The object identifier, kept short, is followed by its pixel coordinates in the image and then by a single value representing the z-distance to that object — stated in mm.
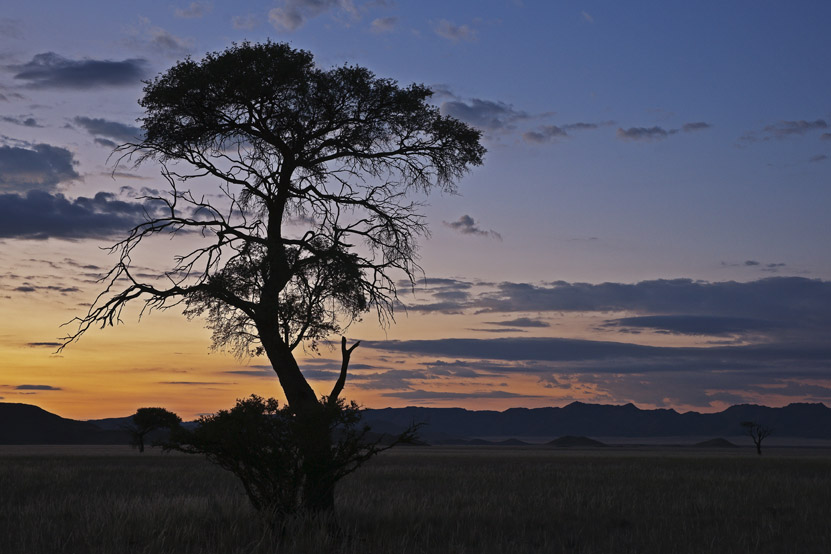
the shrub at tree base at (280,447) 14422
